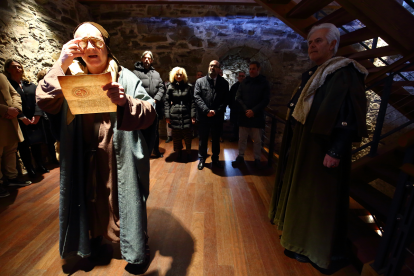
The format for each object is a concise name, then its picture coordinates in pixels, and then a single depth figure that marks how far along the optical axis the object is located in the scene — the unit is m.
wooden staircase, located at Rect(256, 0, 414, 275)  1.70
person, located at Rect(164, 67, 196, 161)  3.30
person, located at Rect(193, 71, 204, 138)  5.04
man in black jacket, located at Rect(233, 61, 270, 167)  3.03
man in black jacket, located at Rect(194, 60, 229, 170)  3.02
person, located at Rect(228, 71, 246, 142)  4.19
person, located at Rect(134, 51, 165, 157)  3.35
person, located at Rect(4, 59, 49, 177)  2.62
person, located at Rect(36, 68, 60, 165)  2.79
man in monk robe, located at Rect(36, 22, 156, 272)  1.12
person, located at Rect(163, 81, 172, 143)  4.52
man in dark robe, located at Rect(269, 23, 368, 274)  1.21
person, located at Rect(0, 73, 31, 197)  2.38
